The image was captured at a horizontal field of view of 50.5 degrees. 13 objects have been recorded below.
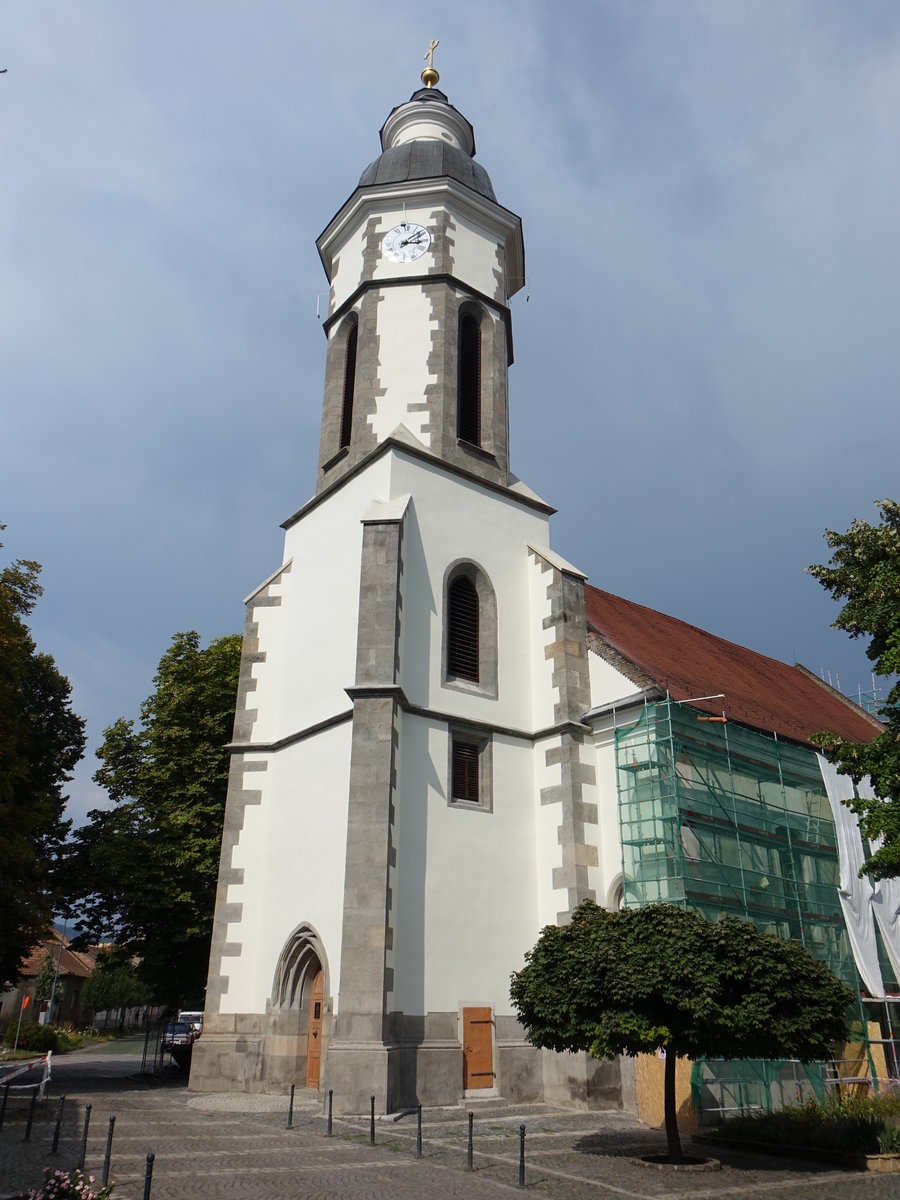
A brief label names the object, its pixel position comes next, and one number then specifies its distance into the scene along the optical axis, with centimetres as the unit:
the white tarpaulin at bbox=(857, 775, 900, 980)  1967
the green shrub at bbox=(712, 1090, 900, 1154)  1087
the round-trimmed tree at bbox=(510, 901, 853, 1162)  1005
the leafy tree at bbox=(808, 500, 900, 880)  1307
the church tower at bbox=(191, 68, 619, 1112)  1509
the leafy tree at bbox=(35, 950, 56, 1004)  5600
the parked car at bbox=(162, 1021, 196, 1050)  2588
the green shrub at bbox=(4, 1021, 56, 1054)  3200
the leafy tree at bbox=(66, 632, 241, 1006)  2150
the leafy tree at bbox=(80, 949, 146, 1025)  5916
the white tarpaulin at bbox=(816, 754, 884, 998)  1884
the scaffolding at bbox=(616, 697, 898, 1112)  1589
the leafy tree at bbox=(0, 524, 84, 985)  1781
